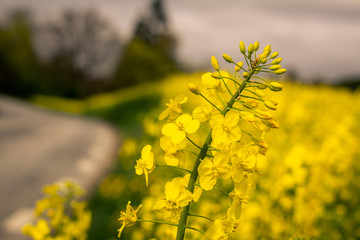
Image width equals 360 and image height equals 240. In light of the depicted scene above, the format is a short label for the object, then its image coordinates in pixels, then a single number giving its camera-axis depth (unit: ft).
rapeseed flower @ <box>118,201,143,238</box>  4.58
